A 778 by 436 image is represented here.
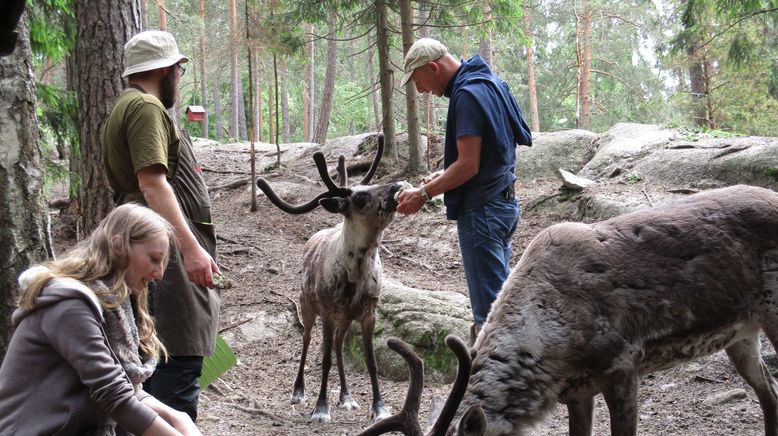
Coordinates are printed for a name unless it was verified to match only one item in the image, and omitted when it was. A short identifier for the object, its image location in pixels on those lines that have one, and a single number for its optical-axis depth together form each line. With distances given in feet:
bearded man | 13.16
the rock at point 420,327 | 24.03
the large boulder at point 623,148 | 37.42
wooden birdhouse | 65.96
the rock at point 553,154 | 42.37
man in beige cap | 16.60
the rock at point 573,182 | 35.04
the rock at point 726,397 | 18.88
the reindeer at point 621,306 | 13.26
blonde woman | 9.20
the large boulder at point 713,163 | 30.68
